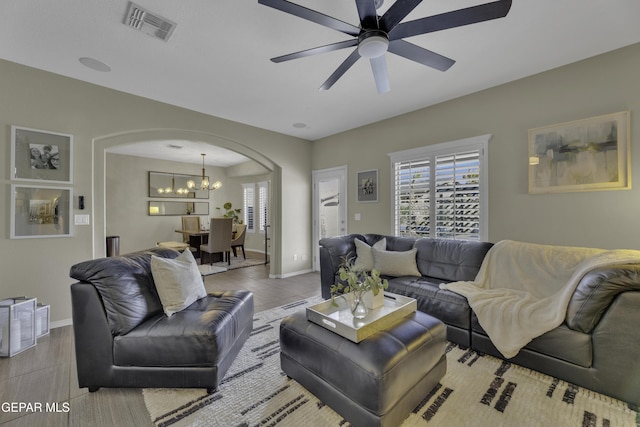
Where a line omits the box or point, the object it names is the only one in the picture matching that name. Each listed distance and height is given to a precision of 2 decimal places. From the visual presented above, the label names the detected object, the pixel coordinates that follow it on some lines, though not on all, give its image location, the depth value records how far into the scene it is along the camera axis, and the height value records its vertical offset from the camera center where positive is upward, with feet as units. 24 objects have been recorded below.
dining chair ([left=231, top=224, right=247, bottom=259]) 22.98 -2.05
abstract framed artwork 8.36 +1.94
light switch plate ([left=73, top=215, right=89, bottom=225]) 10.16 -0.21
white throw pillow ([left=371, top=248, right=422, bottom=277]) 10.76 -2.07
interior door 17.03 +0.61
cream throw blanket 6.68 -2.28
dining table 21.00 -2.03
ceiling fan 4.92 +3.85
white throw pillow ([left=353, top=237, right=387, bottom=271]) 11.58 -1.81
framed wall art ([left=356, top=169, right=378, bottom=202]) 15.16 +1.62
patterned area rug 5.33 -4.15
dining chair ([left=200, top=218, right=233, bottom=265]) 19.44 -1.78
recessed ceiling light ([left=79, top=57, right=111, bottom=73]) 8.79 +5.09
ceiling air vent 6.63 +5.05
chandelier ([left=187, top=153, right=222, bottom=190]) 23.56 +2.73
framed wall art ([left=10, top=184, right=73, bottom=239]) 9.14 +0.11
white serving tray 5.49 -2.39
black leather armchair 5.97 -2.95
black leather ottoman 4.75 -3.04
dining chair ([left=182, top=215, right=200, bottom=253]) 24.31 -0.99
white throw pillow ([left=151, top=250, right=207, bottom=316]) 6.96 -1.90
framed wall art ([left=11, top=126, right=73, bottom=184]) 9.14 +2.10
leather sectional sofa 5.58 -2.98
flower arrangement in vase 6.40 -1.86
